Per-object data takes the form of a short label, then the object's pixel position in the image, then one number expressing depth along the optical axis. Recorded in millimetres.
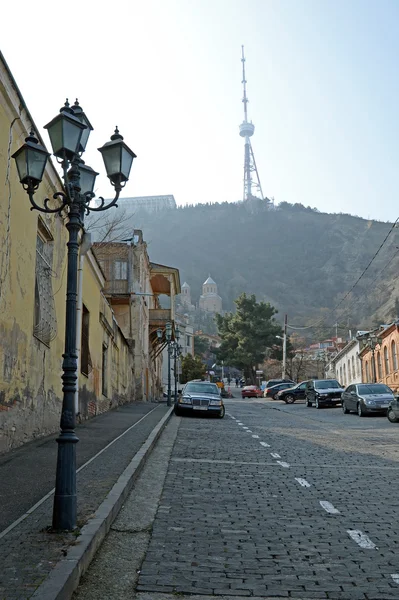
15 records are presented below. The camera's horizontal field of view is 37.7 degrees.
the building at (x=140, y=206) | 194250
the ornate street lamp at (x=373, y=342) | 39025
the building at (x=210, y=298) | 169250
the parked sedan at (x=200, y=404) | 21938
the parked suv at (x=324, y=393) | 31844
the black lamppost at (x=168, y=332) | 30909
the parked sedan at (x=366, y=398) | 23705
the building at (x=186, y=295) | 169250
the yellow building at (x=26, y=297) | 9617
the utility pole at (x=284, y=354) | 61412
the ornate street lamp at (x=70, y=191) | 5336
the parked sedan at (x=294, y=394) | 40812
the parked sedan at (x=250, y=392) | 59566
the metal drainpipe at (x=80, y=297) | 15398
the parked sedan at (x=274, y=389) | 48438
